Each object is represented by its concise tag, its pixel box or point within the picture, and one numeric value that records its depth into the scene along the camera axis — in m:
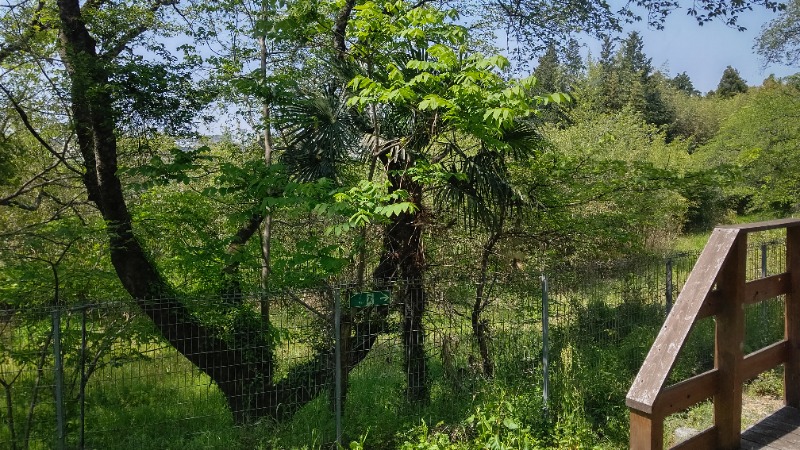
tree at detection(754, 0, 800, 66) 15.73
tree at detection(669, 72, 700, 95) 67.07
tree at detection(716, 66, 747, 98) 57.07
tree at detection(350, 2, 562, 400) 4.98
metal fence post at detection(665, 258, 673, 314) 6.54
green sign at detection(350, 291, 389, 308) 4.89
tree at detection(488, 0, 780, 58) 8.23
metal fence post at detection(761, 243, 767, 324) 7.53
